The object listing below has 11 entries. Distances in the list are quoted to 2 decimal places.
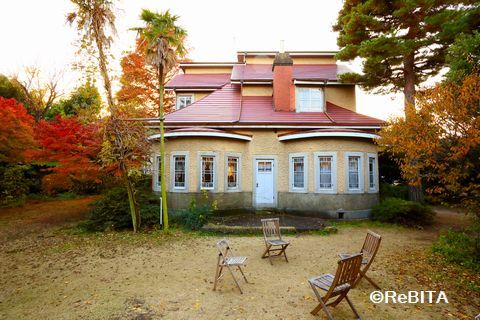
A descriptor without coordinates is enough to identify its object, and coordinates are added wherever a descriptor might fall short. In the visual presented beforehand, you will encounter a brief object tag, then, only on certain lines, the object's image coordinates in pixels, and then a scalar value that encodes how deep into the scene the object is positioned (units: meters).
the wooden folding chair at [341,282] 3.94
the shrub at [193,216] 10.52
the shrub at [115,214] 10.79
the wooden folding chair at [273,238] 6.97
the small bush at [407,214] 11.24
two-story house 12.34
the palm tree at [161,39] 9.17
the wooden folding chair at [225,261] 5.30
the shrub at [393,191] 14.90
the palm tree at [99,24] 9.67
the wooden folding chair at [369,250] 5.13
